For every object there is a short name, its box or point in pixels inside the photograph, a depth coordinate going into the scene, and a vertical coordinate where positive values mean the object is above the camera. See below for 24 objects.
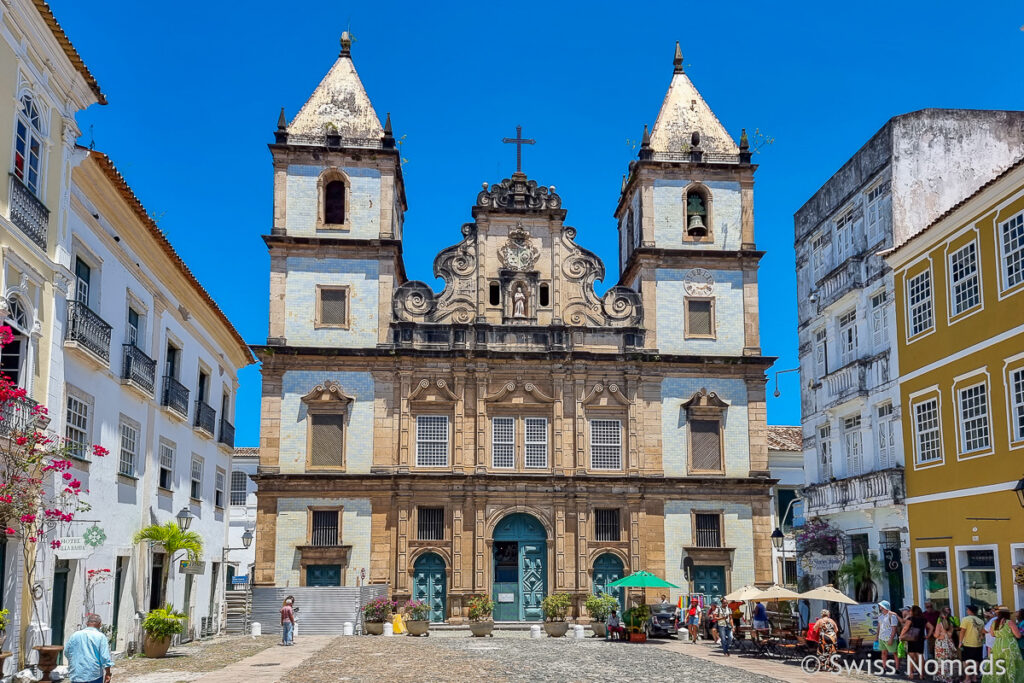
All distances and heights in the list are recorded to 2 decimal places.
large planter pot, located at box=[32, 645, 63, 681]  14.48 -1.53
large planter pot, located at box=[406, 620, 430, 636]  32.78 -2.52
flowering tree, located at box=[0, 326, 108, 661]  15.44 +1.00
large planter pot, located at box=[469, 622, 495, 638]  32.75 -2.54
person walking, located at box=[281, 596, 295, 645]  28.95 -2.12
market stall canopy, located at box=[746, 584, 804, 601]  26.45 -1.27
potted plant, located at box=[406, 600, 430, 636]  32.81 -2.30
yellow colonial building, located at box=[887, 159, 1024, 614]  20.45 +2.97
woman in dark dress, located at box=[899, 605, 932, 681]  20.09 -1.73
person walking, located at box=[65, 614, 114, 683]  12.05 -1.24
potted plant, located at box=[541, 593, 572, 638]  33.03 -2.20
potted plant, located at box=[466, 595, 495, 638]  32.78 -2.27
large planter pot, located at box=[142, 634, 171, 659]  23.61 -2.24
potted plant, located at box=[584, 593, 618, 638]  33.00 -2.07
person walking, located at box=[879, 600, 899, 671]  20.69 -1.66
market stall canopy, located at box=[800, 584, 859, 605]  23.56 -1.15
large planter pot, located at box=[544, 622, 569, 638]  33.00 -2.56
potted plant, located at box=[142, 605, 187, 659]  23.52 -1.89
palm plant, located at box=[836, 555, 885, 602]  26.75 -0.79
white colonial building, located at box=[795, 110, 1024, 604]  26.34 +6.10
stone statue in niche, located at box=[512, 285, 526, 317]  39.56 +8.44
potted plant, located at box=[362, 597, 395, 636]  33.29 -2.20
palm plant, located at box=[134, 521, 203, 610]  24.31 +0.03
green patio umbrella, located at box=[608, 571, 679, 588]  32.56 -1.16
